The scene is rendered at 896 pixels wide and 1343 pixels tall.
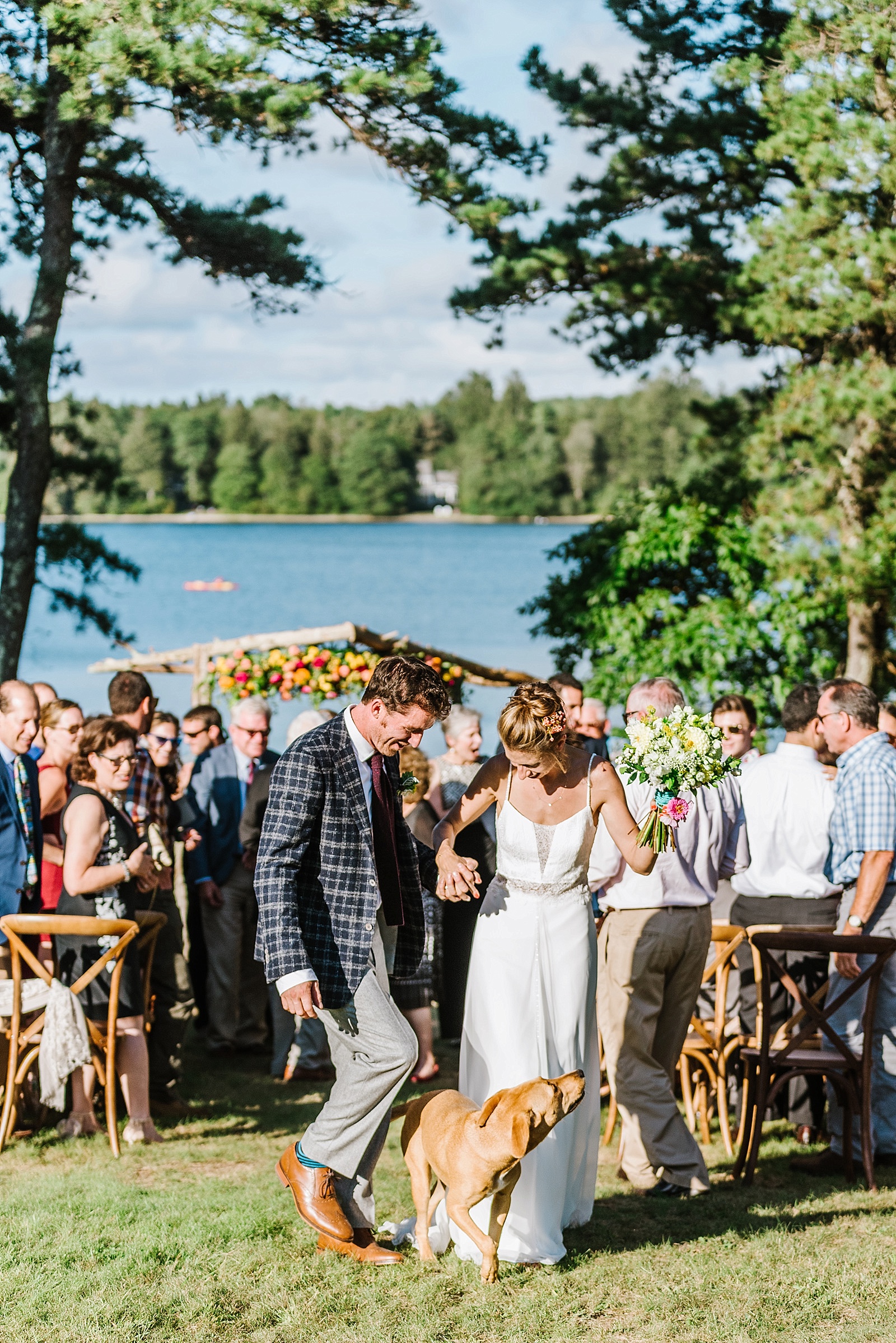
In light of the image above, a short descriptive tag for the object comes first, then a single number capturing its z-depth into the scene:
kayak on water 47.17
